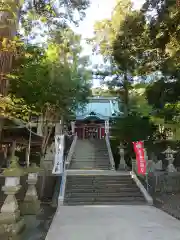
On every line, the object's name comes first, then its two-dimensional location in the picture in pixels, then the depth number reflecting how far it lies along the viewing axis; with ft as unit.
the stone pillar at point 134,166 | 32.28
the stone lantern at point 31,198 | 17.97
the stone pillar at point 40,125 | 47.59
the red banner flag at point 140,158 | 26.05
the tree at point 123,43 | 33.35
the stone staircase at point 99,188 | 22.97
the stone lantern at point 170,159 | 32.37
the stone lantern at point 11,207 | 12.85
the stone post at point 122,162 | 38.33
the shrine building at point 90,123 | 64.61
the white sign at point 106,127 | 52.79
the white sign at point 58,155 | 29.90
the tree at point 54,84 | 36.26
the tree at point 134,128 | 41.31
